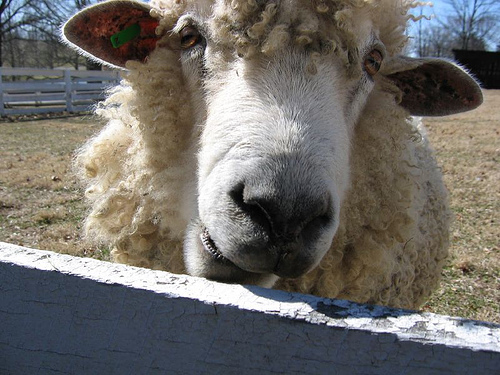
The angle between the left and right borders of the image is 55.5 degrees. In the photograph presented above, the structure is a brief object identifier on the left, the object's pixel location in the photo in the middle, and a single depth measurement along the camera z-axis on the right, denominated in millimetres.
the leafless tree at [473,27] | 50312
